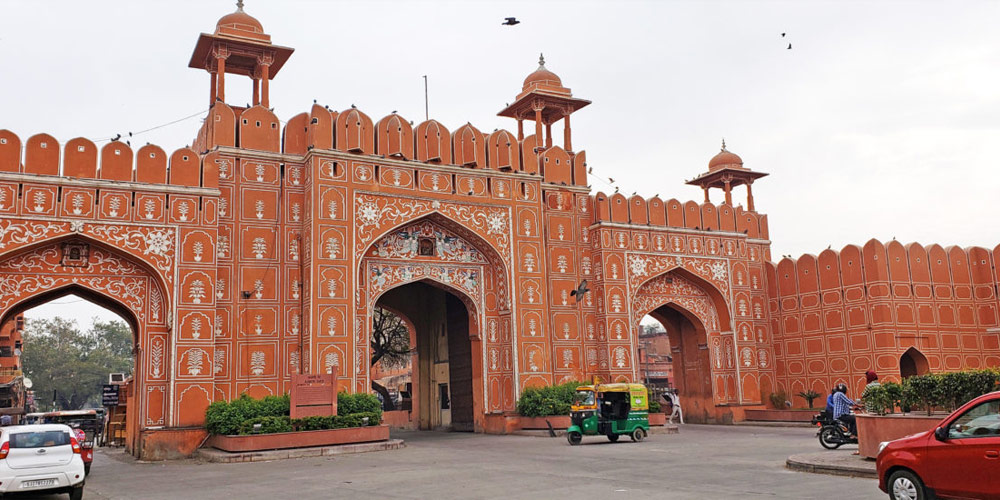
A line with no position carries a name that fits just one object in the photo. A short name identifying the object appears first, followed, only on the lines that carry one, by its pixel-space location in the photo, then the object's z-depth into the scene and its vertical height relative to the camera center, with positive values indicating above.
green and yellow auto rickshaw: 17.50 -0.80
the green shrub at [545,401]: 20.56 -0.60
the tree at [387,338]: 31.97 +1.84
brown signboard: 16.61 -0.18
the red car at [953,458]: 7.06 -0.87
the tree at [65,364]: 55.09 +2.24
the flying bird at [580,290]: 22.05 +2.29
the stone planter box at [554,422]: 20.41 -1.10
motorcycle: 13.69 -1.12
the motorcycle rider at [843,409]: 13.62 -0.73
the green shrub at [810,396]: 24.23 -0.87
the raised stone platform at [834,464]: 10.34 -1.31
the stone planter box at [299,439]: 15.64 -1.02
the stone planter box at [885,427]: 10.80 -0.86
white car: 9.81 -0.78
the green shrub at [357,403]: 17.62 -0.41
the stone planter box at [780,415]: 23.59 -1.38
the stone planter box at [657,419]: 20.92 -1.17
